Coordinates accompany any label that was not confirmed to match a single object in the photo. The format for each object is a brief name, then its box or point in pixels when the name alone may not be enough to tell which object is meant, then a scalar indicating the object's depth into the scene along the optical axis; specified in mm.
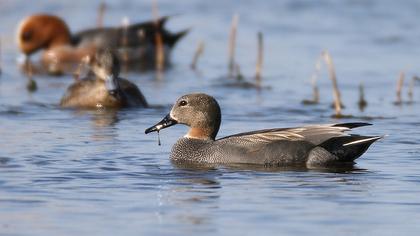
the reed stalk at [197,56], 18406
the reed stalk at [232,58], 17691
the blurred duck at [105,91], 14789
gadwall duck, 10508
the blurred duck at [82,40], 19969
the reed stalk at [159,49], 19406
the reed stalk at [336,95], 13539
